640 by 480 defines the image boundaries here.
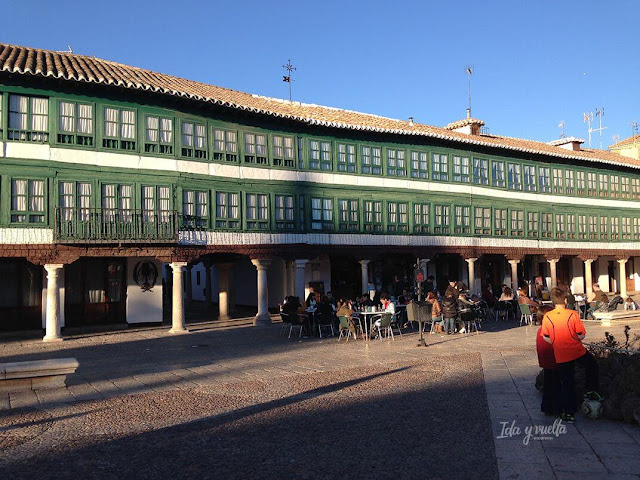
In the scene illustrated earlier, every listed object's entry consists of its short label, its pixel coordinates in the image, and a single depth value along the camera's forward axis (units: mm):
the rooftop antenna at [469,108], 39594
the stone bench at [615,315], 20141
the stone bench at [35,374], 10273
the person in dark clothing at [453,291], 18703
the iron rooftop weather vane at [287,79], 31281
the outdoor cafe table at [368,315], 17184
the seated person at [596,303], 21641
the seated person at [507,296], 23469
